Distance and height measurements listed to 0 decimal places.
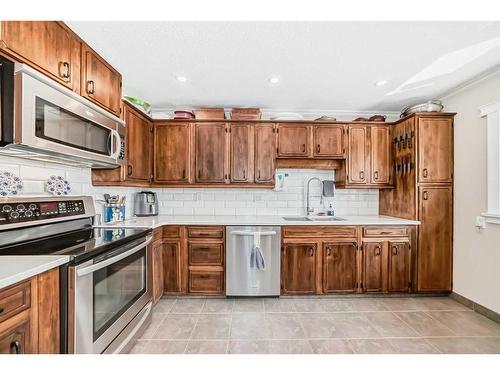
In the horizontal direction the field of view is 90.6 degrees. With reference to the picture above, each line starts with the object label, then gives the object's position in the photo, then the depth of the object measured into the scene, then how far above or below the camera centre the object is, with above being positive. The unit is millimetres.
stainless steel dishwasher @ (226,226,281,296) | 2766 -832
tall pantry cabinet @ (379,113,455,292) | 2867 -87
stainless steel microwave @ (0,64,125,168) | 1208 +378
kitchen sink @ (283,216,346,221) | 3183 -384
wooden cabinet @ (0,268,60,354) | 938 -538
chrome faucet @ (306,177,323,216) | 3469 -143
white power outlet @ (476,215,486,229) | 2486 -325
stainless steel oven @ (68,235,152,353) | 1243 -687
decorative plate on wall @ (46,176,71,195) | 1909 +15
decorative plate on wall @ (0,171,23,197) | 1533 +24
